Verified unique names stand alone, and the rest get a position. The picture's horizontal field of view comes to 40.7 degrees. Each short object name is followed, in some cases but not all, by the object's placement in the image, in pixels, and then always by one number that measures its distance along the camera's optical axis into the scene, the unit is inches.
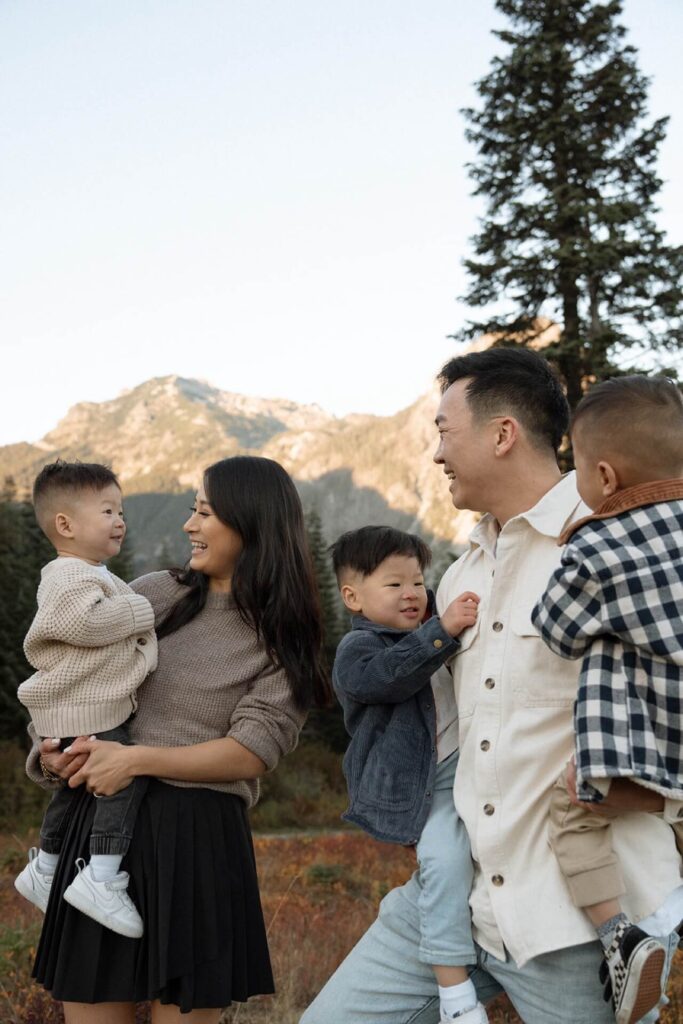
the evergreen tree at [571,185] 740.0
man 96.0
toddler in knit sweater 115.3
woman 115.6
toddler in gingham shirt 87.4
